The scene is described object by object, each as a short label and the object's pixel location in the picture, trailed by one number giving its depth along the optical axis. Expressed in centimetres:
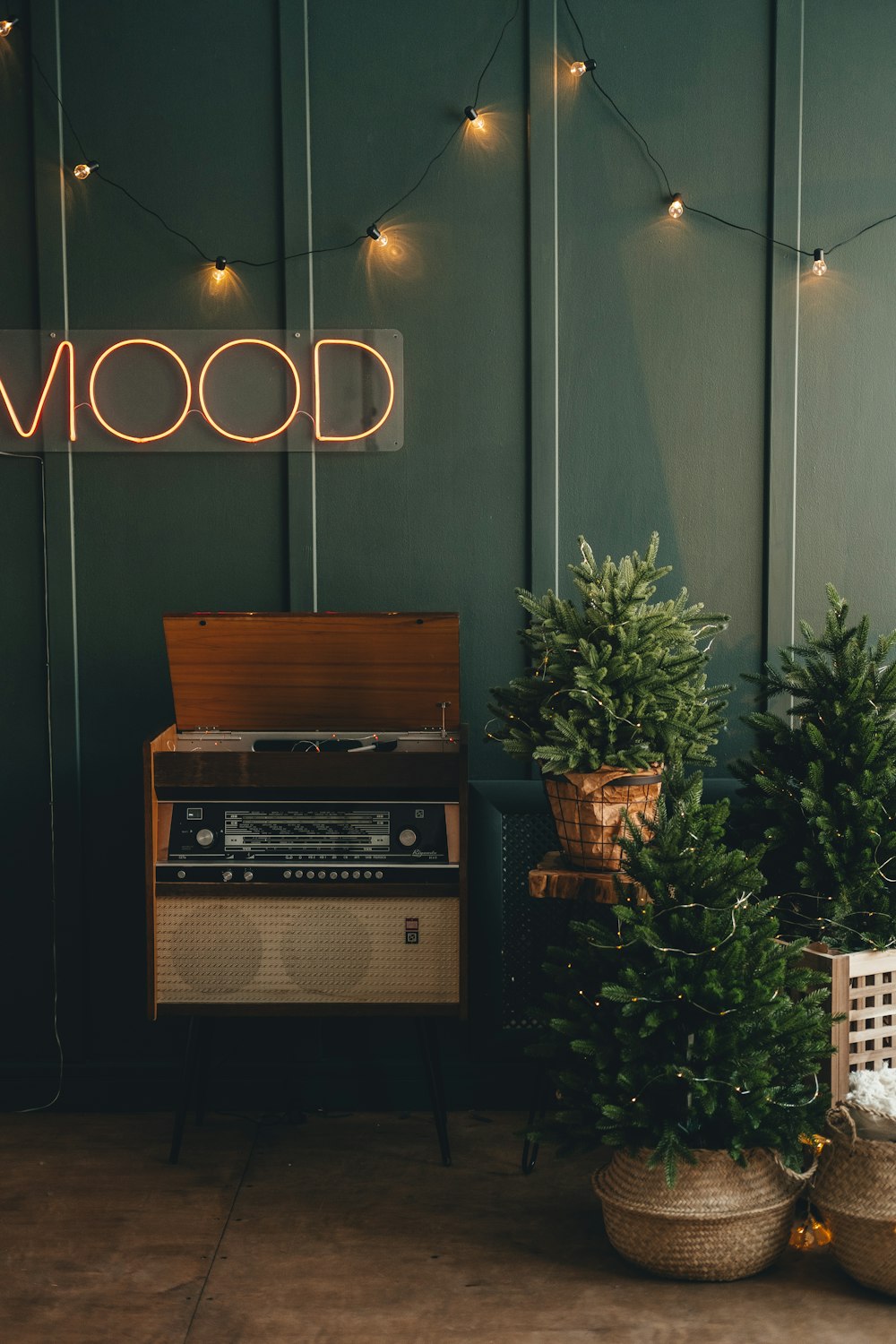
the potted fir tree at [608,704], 282
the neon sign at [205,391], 347
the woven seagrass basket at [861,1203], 249
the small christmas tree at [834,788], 284
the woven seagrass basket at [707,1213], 254
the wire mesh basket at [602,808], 285
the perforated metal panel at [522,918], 354
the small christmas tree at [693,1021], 253
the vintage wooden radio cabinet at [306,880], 300
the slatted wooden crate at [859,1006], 277
